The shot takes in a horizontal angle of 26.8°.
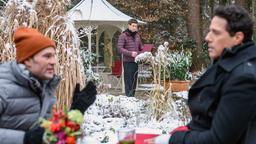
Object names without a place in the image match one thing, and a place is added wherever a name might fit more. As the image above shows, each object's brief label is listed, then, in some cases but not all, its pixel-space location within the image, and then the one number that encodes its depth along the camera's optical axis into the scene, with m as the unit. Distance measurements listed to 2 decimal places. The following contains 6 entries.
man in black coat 2.43
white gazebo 14.96
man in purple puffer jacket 11.12
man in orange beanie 2.92
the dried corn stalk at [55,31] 6.64
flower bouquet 2.45
